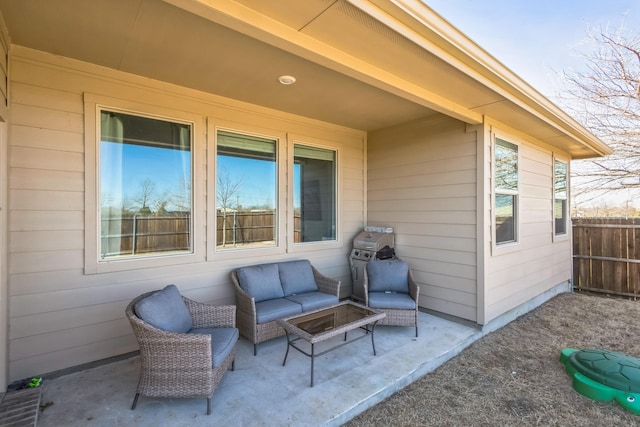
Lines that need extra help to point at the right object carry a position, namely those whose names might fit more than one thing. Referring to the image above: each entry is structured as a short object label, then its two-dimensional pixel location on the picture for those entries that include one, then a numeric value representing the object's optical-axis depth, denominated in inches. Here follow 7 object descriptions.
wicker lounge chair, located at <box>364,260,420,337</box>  138.7
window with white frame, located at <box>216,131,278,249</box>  147.1
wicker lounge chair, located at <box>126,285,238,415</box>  84.1
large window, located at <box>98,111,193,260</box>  117.4
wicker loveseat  124.4
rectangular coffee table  102.2
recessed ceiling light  119.3
